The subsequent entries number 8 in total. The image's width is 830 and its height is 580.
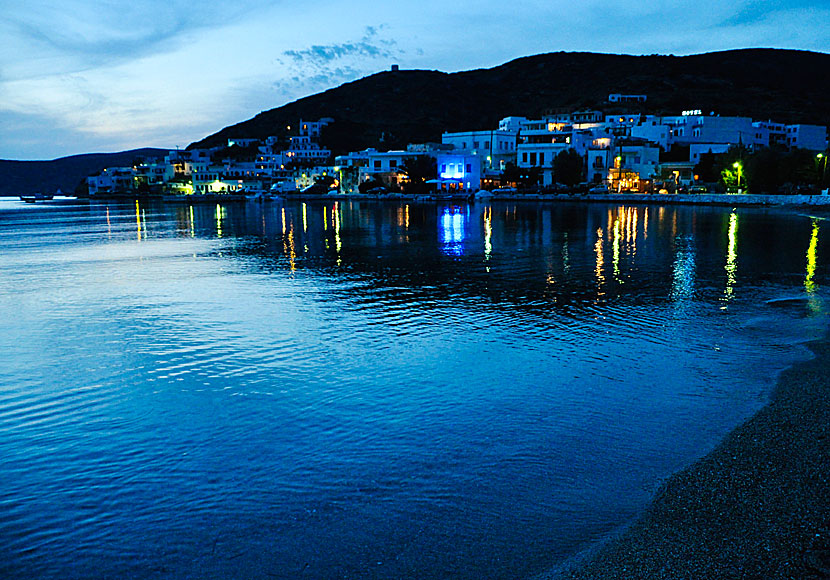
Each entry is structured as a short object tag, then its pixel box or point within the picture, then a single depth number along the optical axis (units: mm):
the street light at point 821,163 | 72444
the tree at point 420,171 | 113375
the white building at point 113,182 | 170875
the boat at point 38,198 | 171425
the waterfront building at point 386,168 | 121312
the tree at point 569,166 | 93625
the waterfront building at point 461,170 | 105625
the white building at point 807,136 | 119875
